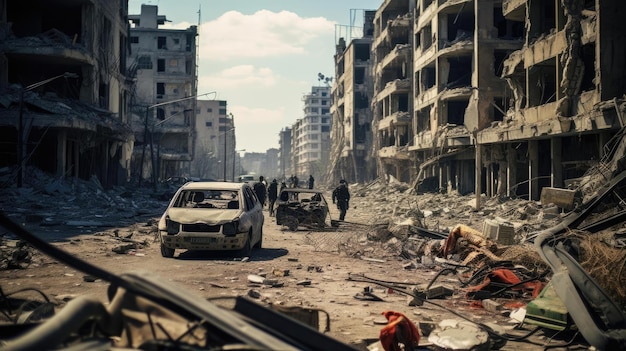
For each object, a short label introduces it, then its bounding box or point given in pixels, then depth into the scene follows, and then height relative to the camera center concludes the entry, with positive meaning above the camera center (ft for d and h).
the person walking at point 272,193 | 80.79 -2.35
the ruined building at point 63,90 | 88.12 +17.26
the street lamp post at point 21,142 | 78.31 +4.87
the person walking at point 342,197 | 69.41 -2.41
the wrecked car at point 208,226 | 36.27 -3.23
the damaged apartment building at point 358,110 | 222.89 +27.86
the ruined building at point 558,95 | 60.75 +10.66
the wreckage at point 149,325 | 8.76 -2.48
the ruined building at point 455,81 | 110.01 +21.58
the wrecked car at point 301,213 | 59.77 -3.90
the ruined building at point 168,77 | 225.35 +41.82
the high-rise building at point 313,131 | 453.58 +40.06
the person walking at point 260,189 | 79.66 -1.68
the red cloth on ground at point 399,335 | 16.70 -4.76
